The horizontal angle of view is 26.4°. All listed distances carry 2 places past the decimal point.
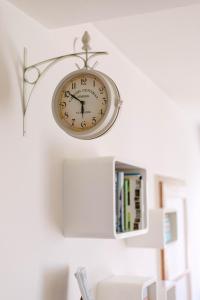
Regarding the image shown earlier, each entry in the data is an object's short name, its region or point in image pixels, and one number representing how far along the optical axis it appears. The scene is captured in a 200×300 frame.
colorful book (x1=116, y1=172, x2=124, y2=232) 1.87
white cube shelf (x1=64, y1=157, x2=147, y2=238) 1.74
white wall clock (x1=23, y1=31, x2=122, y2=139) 1.48
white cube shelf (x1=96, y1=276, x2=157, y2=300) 1.95
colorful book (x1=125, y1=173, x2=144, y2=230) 2.07
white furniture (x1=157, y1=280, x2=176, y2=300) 2.55
